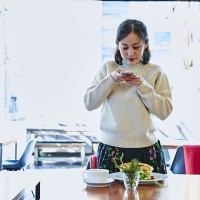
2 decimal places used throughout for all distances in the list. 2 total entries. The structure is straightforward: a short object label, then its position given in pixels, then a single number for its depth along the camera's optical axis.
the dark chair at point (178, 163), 3.03
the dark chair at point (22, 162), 4.26
